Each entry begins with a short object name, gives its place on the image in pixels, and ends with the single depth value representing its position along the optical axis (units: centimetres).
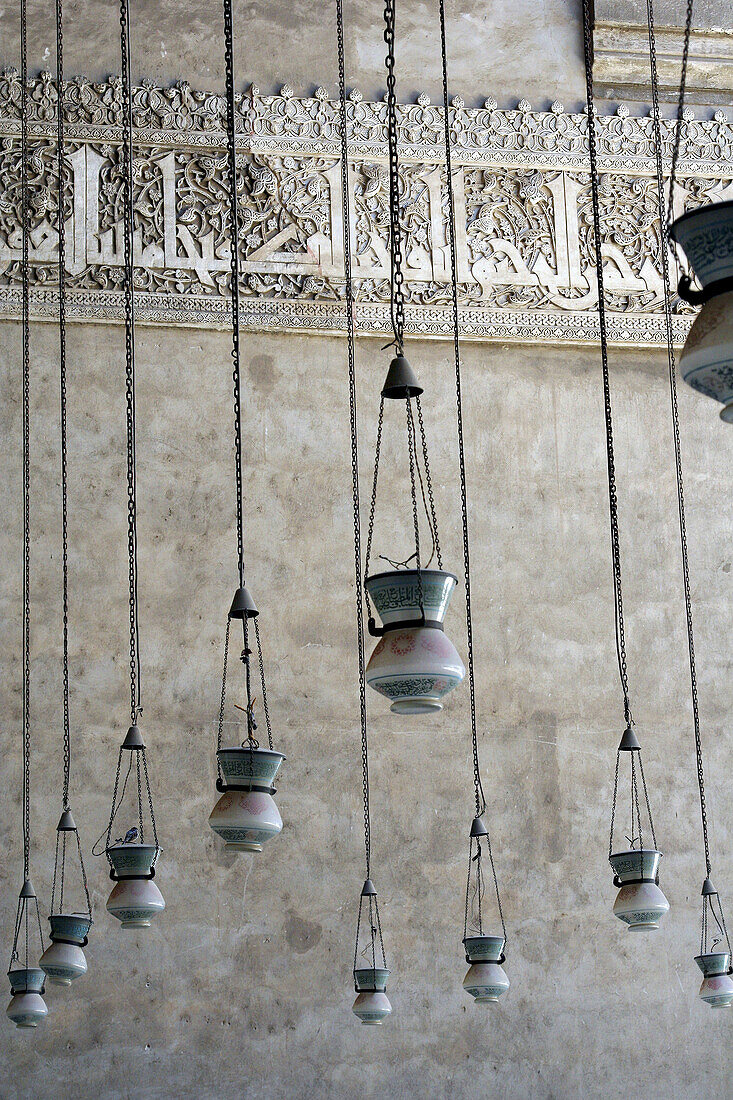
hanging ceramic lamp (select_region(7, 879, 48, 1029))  977
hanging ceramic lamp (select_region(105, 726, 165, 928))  886
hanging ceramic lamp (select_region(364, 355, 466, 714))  577
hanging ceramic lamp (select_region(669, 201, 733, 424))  450
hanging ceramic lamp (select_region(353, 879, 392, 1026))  1037
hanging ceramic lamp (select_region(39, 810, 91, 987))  935
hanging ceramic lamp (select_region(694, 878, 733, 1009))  1019
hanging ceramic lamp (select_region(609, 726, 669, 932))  947
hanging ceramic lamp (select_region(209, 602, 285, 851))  740
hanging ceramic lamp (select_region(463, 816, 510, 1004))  1009
